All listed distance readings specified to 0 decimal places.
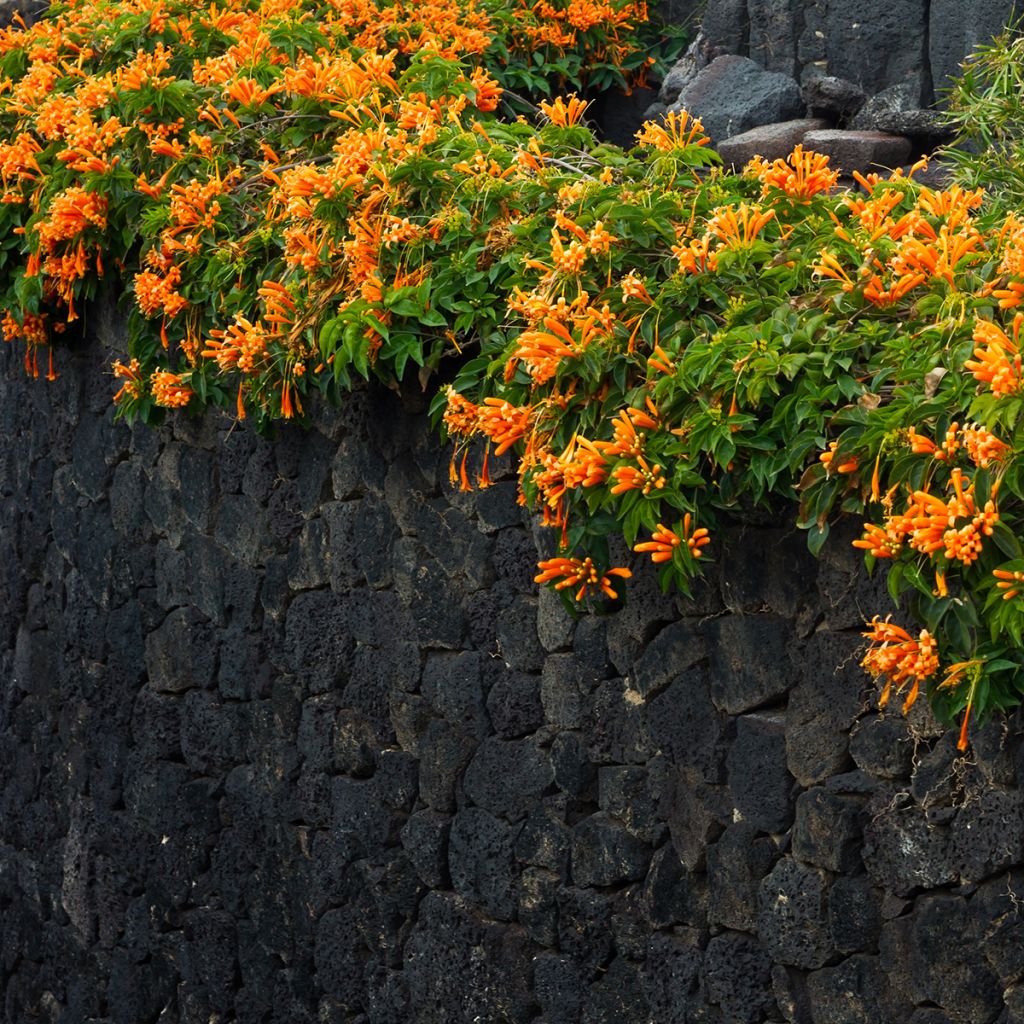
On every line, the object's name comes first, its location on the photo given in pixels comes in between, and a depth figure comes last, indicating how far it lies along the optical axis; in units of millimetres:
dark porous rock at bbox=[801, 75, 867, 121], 12500
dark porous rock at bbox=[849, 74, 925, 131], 12307
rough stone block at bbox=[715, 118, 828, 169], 12016
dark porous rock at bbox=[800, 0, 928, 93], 12687
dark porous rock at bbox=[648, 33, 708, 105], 13781
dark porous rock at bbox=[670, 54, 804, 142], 12758
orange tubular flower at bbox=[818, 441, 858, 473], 6395
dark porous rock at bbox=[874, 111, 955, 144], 11937
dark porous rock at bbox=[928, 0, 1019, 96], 12141
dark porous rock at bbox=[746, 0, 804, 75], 13320
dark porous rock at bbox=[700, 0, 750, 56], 13602
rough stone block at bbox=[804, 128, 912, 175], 11859
